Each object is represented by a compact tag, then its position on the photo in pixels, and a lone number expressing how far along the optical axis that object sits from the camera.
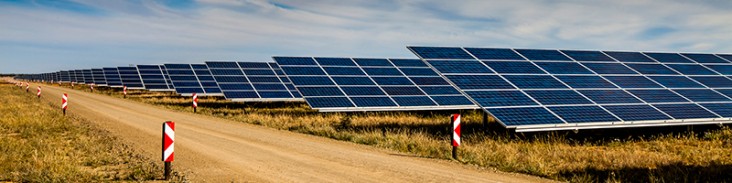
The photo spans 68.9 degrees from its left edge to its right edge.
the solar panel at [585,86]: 14.62
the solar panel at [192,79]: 37.38
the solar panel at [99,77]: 65.02
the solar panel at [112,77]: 59.60
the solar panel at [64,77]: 106.86
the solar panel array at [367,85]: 21.55
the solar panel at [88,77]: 72.24
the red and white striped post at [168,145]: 9.02
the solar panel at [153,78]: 47.80
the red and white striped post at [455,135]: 11.73
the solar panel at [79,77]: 83.61
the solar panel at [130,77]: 52.84
